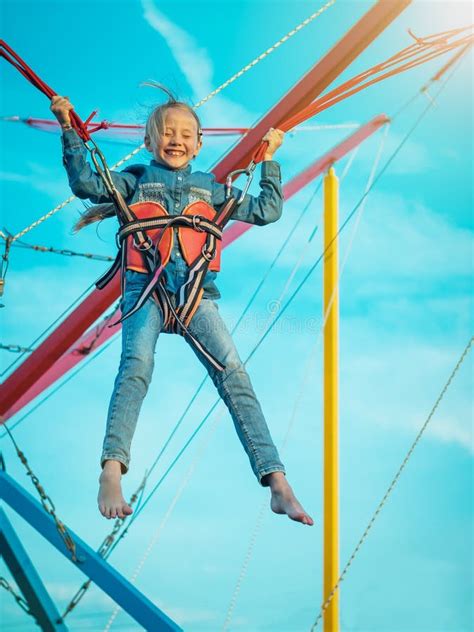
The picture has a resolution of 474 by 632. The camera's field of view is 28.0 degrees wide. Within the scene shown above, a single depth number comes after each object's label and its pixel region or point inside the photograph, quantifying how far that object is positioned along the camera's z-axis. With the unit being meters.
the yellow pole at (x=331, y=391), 7.56
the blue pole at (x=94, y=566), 5.89
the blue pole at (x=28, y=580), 6.51
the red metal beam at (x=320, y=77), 5.23
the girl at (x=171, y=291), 4.00
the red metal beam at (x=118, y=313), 7.41
